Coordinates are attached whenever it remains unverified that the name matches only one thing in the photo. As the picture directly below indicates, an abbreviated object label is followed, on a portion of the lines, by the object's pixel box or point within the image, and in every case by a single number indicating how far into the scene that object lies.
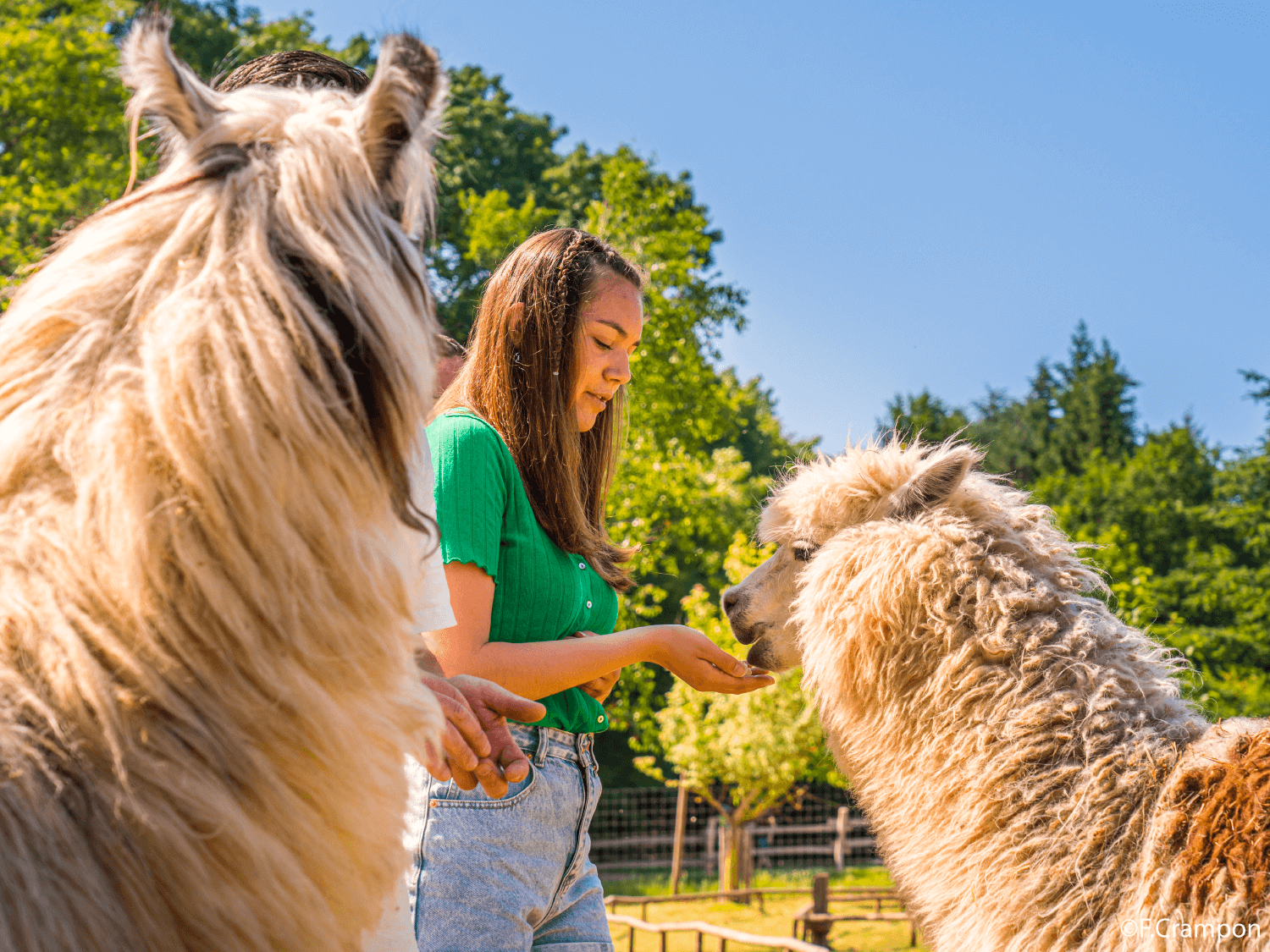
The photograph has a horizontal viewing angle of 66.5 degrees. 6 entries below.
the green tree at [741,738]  17.48
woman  1.98
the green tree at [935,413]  32.50
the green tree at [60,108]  17.27
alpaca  2.23
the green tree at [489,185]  16.52
